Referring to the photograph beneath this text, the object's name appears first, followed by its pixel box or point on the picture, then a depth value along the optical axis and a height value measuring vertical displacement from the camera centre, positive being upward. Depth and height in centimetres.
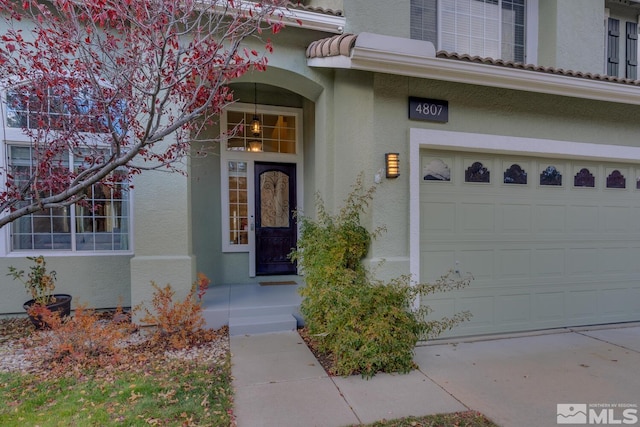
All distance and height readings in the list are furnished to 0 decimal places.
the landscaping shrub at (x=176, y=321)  459 -150
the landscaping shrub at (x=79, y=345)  405 -164
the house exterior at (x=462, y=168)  484 +59
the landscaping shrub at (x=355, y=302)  389 -114
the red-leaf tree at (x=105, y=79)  311 +125
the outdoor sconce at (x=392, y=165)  473 +56
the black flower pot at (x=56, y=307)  489 -143
